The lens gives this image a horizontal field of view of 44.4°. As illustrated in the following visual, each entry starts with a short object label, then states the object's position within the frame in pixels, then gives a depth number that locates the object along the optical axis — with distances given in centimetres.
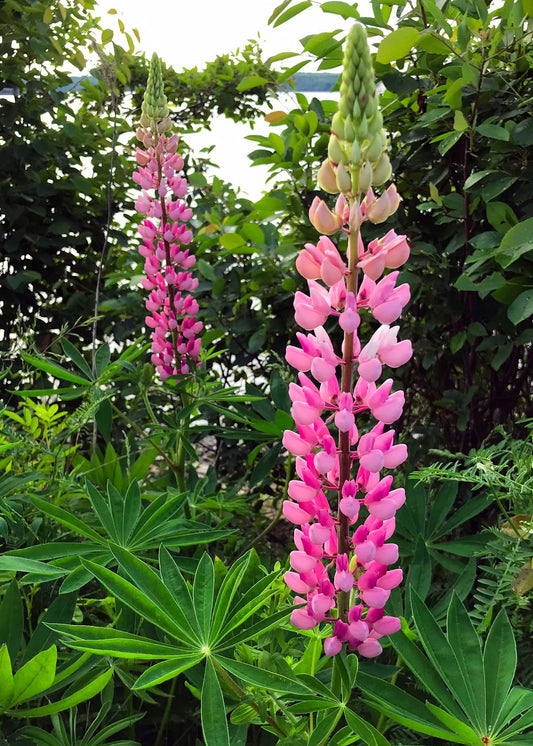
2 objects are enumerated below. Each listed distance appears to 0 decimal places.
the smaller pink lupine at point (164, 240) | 185
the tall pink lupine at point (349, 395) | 84
